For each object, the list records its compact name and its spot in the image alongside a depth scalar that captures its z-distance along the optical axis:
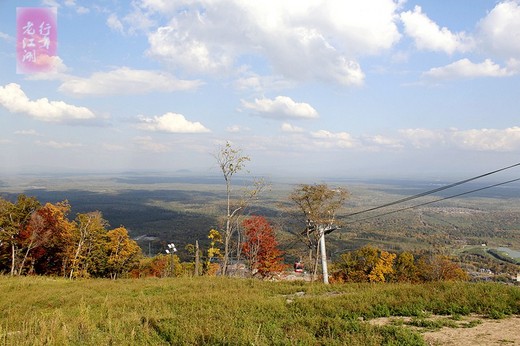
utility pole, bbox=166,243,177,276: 29.40
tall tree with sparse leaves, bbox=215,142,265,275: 25.28
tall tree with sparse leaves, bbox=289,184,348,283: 23.55
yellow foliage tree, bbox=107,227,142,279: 40.88
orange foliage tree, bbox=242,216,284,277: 37.34
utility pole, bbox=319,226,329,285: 17.92
